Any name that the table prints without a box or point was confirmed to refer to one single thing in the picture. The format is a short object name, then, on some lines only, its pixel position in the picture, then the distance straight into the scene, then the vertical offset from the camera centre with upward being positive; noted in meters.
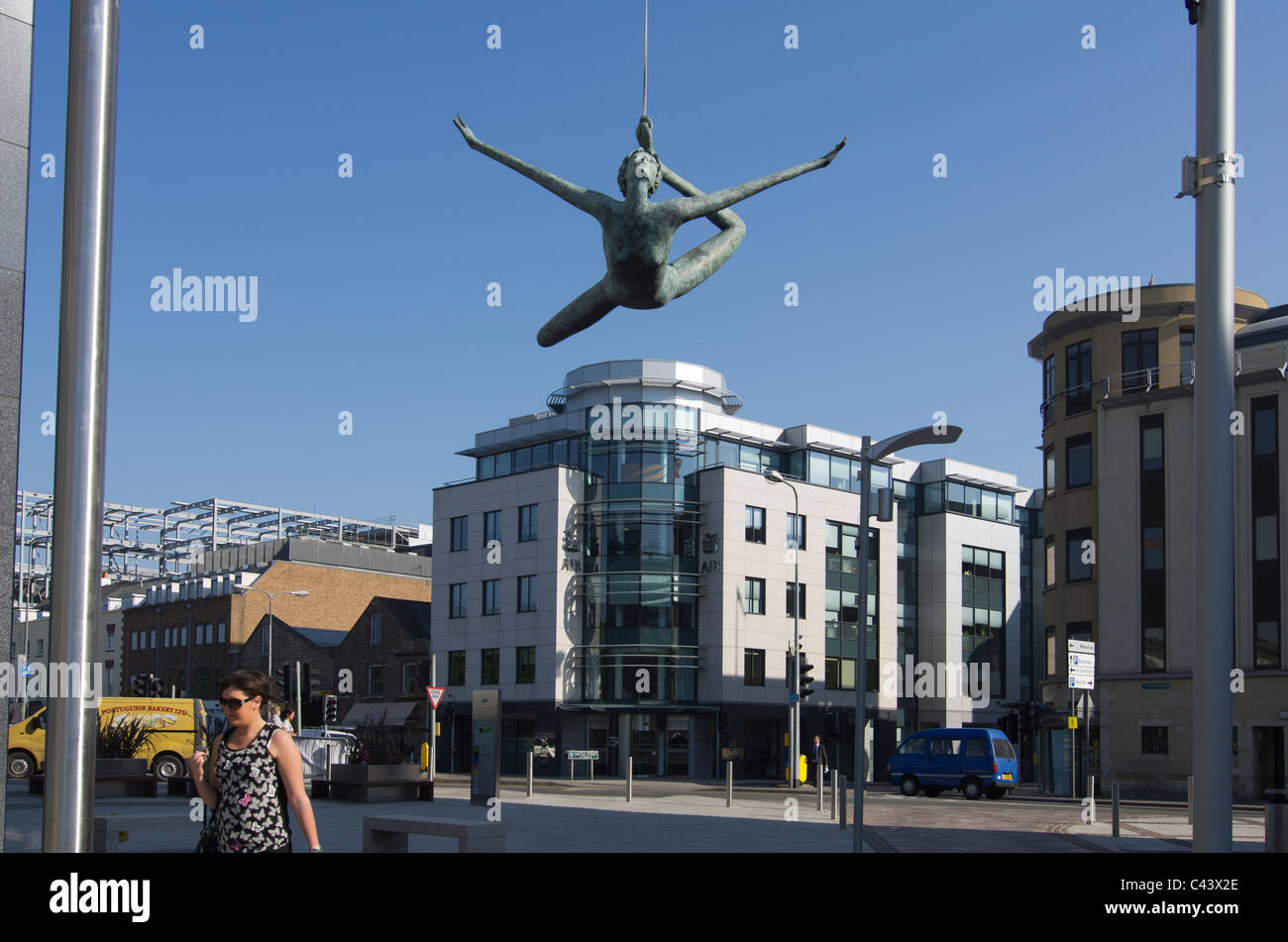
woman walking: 6.74 -0.95
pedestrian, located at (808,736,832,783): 45.89 -7.32
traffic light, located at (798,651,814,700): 36.25 -2.21
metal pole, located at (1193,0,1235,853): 6.00 +0.71
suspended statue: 6.45 +1.72
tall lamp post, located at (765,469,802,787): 45.24 -5.07
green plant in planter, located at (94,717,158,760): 26.83 -3.00
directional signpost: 27.27 -1.35
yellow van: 35.22 -3.82
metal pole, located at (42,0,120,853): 5.55 +0.79
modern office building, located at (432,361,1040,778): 63.88 +0.62
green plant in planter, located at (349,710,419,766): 27.05 -3.10
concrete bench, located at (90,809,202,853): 12.77 -2.28
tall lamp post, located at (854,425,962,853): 18.33 +1.63
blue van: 42.94 -5.39
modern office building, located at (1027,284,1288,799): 47.12 +2.39
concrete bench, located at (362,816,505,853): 11.80 -2.16
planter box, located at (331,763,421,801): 26.55 -3.76
